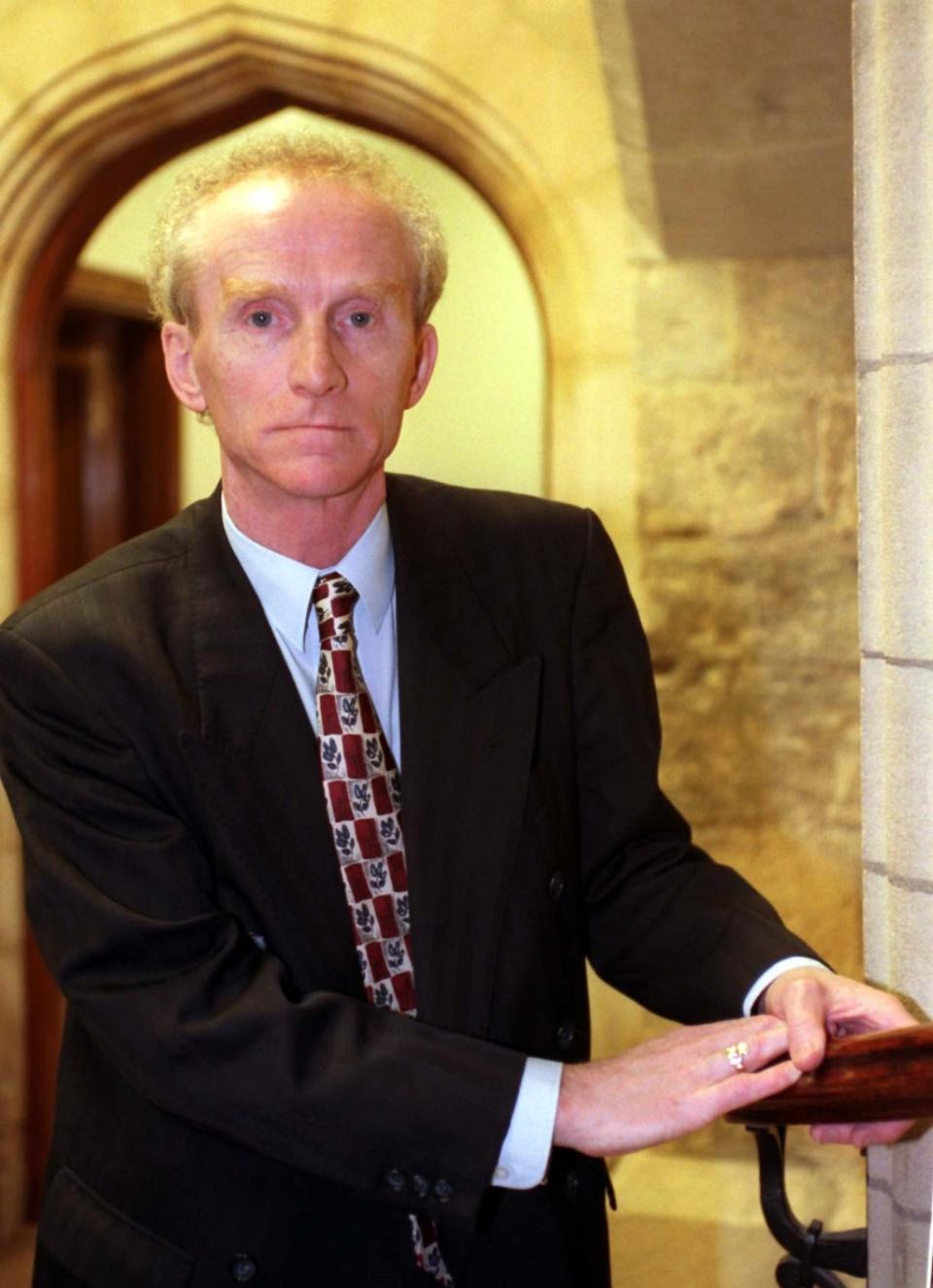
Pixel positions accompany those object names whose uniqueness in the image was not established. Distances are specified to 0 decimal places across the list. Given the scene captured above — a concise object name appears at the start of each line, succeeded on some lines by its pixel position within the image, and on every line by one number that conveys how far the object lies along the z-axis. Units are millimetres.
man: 1919
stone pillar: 1875
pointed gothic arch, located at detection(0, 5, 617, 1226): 3432
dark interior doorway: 5146
